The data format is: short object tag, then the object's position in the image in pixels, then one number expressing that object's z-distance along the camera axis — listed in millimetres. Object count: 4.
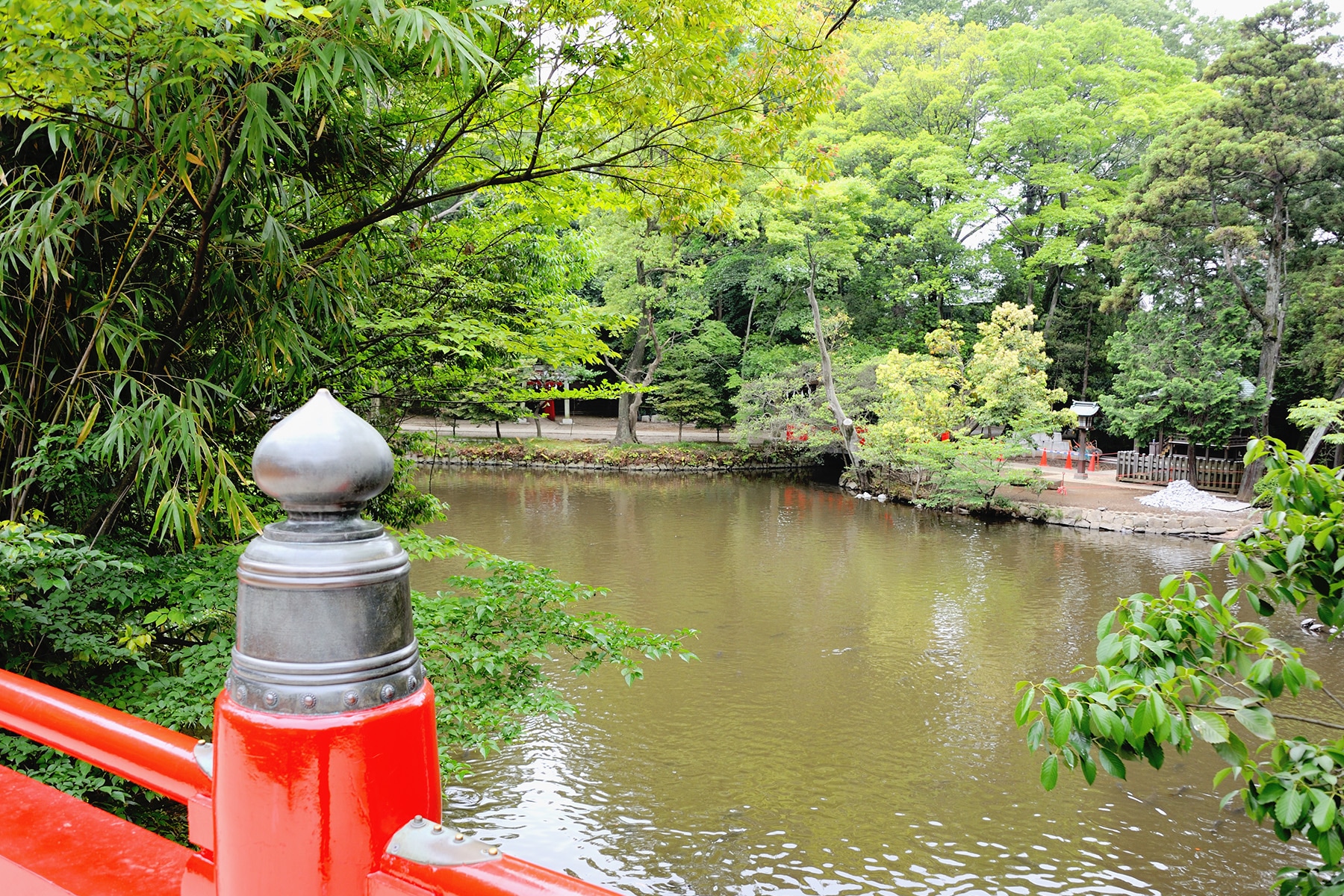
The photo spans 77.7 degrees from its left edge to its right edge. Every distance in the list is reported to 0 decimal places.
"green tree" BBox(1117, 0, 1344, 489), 14148
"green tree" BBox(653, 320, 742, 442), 22062
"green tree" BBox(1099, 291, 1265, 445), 15797
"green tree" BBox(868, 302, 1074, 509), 15594
